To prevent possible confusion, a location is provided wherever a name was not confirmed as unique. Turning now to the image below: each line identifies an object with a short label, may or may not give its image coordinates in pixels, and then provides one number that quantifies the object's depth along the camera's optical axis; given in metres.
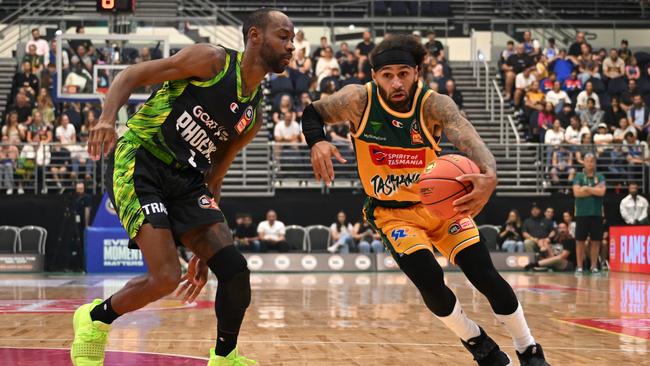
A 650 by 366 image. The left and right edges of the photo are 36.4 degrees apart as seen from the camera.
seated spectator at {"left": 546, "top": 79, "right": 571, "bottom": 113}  23.73
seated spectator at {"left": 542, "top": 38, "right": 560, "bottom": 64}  26.10
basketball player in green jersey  5.48
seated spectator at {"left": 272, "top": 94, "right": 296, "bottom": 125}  22.12
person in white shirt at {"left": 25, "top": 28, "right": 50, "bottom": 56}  24.70
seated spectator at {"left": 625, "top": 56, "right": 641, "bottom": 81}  25.50
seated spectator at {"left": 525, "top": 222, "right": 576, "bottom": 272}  20.17
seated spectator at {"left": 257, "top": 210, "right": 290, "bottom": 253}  19.75
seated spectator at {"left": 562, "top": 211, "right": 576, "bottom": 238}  20.52
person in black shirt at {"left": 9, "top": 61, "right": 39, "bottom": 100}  23.58
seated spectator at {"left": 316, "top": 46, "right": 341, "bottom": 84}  23.75
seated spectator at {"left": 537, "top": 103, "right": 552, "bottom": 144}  23.08
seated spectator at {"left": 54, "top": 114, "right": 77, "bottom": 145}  21.55
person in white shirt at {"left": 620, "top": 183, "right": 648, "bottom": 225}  20.20
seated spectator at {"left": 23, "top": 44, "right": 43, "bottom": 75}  24.19
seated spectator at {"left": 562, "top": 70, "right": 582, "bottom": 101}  24.59
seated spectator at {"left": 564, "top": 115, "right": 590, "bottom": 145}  22.33
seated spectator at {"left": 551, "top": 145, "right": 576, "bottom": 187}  21.84
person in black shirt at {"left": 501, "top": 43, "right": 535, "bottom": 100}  25.33
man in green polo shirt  18.69
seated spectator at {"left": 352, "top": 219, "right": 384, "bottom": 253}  20.14
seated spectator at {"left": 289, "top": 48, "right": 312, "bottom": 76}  24.08
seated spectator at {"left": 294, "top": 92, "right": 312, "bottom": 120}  22.54
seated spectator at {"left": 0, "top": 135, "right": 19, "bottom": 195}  20.53
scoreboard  16.44
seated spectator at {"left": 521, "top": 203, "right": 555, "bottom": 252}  20.48
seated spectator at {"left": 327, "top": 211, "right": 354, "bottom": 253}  20.11
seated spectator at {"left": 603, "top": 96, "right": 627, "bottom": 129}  23.77
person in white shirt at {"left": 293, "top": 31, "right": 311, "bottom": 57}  25.14
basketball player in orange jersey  5.85
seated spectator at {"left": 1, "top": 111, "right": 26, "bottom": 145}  21.55
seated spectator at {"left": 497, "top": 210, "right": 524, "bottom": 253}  20.47
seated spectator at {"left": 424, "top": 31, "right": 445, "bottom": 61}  25.04
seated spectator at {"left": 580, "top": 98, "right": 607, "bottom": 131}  23.16
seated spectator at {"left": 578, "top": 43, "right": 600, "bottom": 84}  25.03
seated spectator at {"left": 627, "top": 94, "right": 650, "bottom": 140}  23.23
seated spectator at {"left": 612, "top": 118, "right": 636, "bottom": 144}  22.72
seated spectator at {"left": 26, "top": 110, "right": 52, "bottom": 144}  21.55
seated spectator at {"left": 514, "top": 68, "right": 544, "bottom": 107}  24.80
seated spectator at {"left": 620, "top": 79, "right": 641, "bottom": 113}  24.06
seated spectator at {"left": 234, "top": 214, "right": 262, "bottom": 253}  19.72
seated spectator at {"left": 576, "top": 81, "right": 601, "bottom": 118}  23.47
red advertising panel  18.06
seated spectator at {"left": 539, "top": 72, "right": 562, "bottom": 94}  24.69
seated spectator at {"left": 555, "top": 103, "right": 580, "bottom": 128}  23.14
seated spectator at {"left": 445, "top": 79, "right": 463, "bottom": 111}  23.45
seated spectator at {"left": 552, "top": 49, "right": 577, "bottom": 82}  25.30
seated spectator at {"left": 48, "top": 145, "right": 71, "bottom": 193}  20.64
